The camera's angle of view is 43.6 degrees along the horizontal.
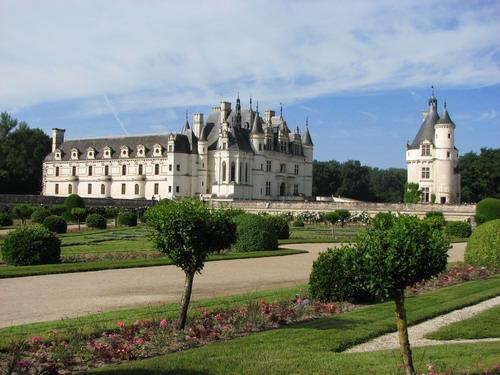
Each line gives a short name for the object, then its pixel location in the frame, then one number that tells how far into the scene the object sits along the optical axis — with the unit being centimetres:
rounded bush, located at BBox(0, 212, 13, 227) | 3594
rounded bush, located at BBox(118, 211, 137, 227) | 3844
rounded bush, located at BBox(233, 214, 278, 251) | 2364
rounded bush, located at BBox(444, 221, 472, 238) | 3384
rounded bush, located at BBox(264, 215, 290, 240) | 2945
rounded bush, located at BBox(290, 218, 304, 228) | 4157
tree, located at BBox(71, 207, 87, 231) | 3872
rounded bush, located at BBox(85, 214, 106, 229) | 3534
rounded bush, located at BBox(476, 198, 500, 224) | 3647
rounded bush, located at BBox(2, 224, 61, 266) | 1747
